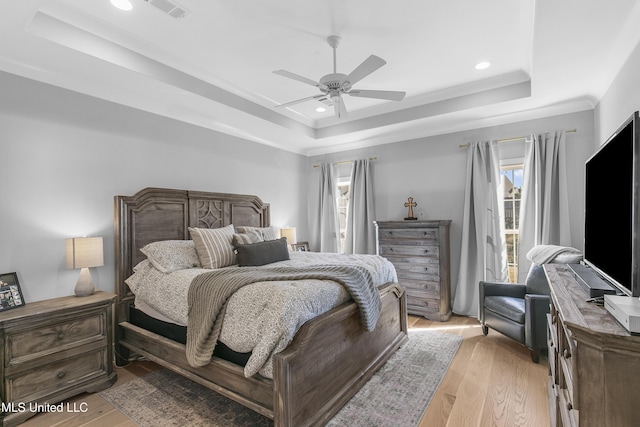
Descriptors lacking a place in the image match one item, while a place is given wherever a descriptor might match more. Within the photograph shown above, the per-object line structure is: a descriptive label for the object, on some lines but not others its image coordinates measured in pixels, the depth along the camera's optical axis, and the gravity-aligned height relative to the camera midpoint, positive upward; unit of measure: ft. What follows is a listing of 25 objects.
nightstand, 7.02 -3.45
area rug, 6.96 -4.65
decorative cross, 15.11 +0.34
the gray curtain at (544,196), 11.88 +0.65
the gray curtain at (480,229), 13.28 -0.75
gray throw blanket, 6.84 -1.94
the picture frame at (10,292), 7.65 -2.01
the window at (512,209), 13.37 +0.13
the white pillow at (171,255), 9.50 -1.36
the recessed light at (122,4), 7.20 +4.86
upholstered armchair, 9.37 -3.17
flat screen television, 4.16 +0.05
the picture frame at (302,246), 17.75 -1.97
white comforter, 6.00 -2.13
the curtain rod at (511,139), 12.92 +3.07
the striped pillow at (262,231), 12.86 -0.80
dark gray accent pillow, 10.54 -1.44
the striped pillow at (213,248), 10.28 -1.20
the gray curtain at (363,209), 16.63 +0.16
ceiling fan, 7.88 +3.54
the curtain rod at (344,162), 17.33 +2.81
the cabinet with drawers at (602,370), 3.40 -1.77
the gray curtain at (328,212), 18.07 +0.00
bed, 6.07 -3.29
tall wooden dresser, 13.55 -2.21
